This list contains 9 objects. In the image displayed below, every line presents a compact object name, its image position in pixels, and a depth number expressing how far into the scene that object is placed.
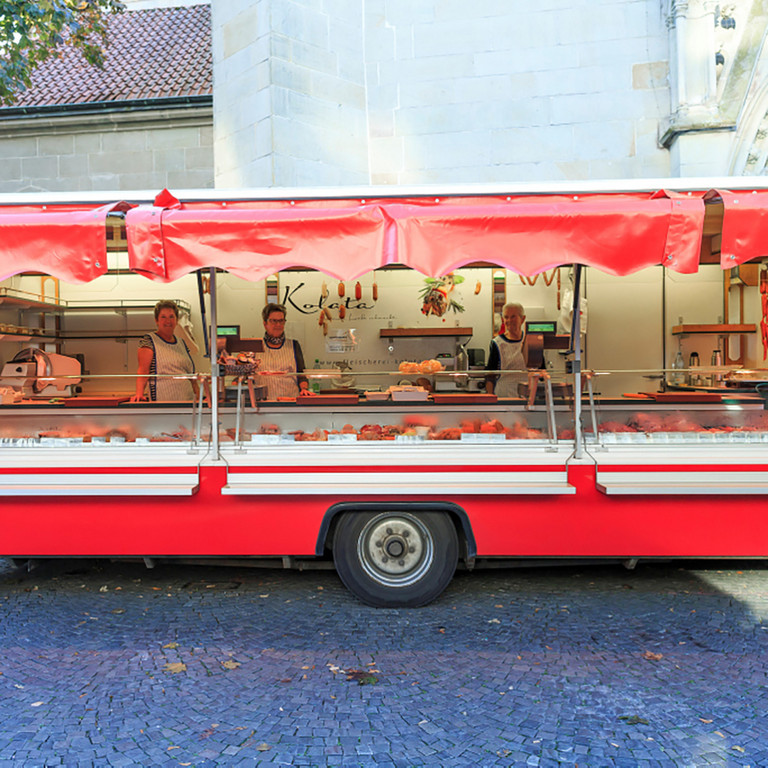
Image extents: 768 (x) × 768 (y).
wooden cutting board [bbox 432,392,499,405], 5.07
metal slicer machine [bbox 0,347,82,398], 5.34
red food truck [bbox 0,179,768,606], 3.81
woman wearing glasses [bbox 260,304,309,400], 6.58
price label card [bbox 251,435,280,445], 4.59
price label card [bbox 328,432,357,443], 4.65
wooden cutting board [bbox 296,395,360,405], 5.21
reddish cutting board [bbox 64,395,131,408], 5.17
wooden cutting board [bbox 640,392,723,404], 4.89
